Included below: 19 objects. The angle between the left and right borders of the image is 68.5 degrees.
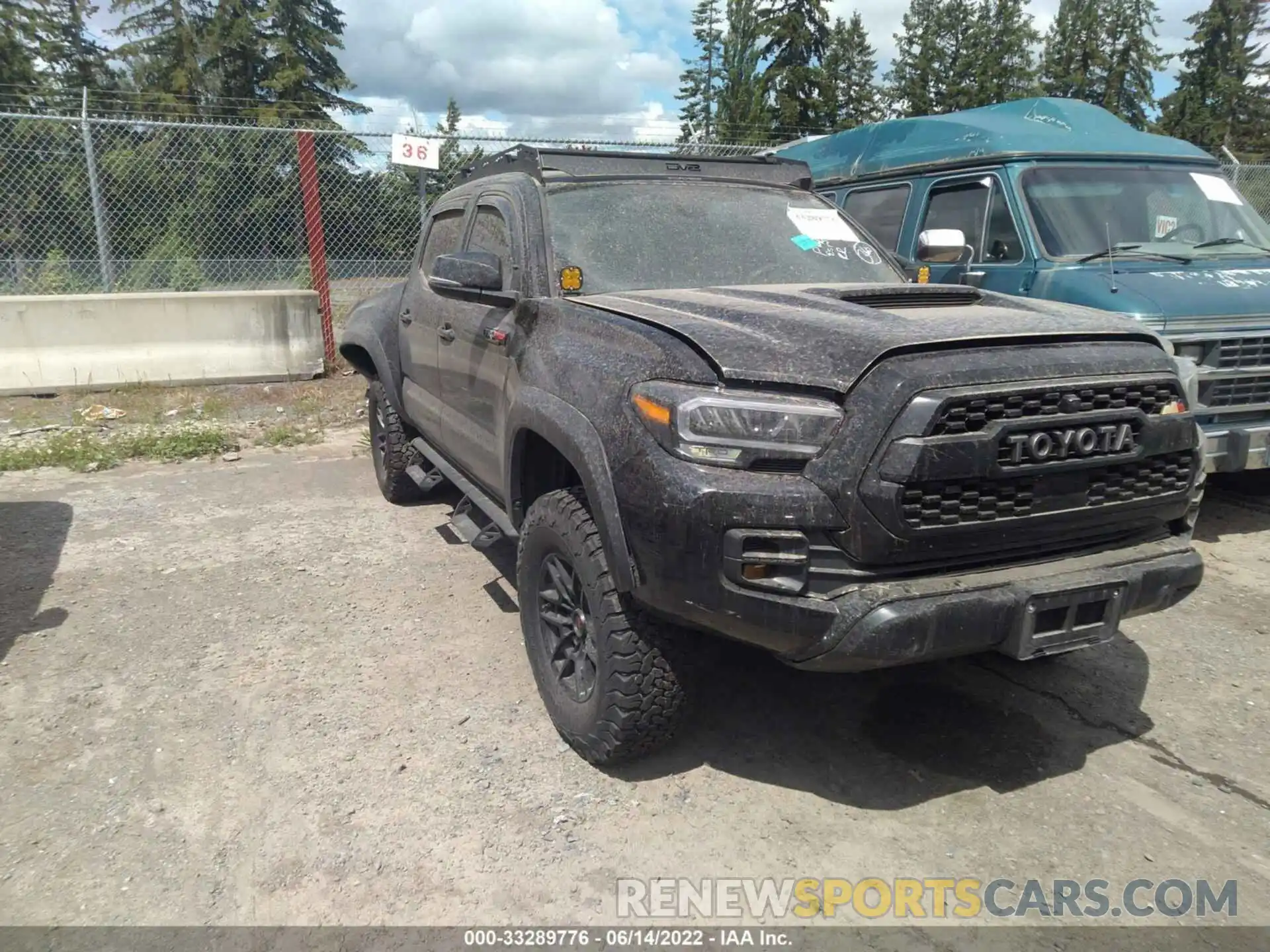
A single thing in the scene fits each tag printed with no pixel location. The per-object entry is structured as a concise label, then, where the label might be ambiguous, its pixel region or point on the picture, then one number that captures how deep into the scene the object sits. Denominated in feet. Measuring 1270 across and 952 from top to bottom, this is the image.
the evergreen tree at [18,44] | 105.19
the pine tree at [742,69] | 120.06
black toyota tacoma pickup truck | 8.00
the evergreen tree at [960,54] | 130.54
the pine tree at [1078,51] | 145.48
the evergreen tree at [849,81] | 121.60
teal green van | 16.60
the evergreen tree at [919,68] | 135.44
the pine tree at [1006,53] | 131.13
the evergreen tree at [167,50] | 117.60
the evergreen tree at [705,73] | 143.33
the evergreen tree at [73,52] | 116.88
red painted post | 30.58
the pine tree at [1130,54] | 147.43
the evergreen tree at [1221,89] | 145.07
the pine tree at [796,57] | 120.47
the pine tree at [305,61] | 115.14
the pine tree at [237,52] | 115.44
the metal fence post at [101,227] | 29.28
